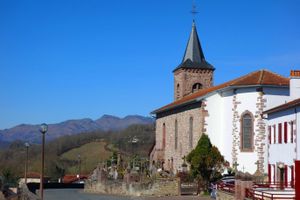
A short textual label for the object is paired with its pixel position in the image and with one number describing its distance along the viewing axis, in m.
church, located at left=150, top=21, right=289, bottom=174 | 44.00
